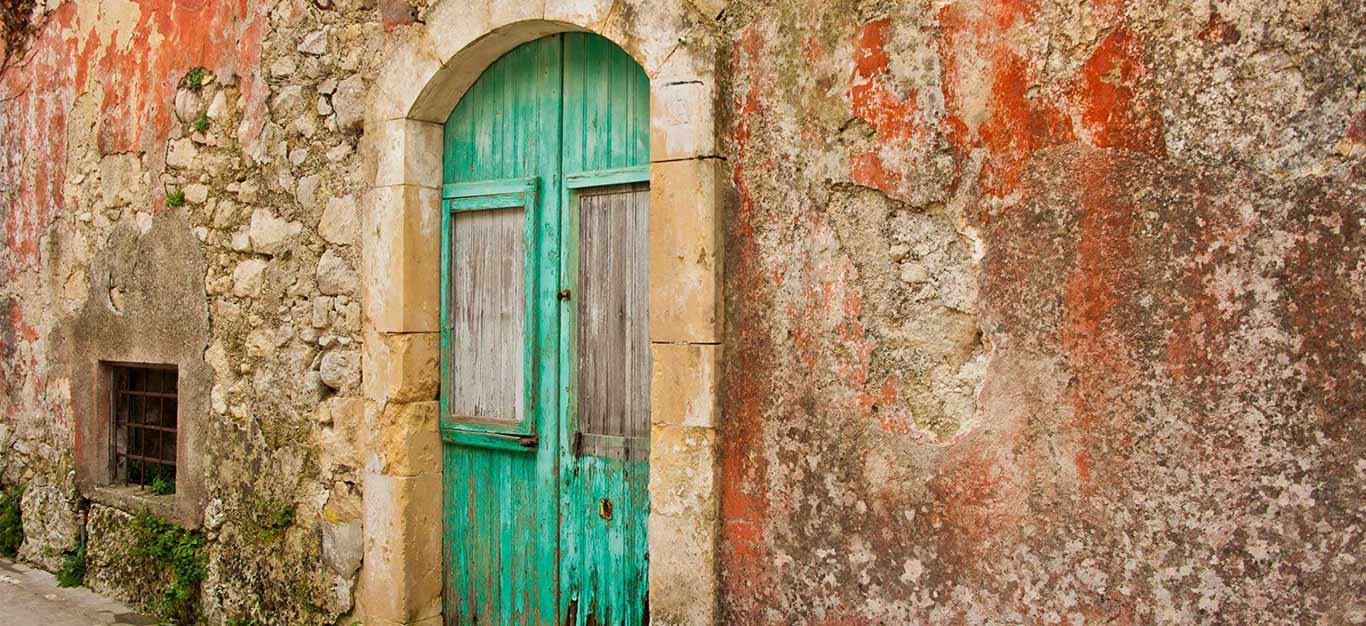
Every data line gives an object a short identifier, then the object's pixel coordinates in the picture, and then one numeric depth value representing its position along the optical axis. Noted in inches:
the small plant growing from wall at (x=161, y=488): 203.5
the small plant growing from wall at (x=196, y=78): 188.5
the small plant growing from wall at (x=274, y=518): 172.2
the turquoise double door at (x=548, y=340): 140.2
